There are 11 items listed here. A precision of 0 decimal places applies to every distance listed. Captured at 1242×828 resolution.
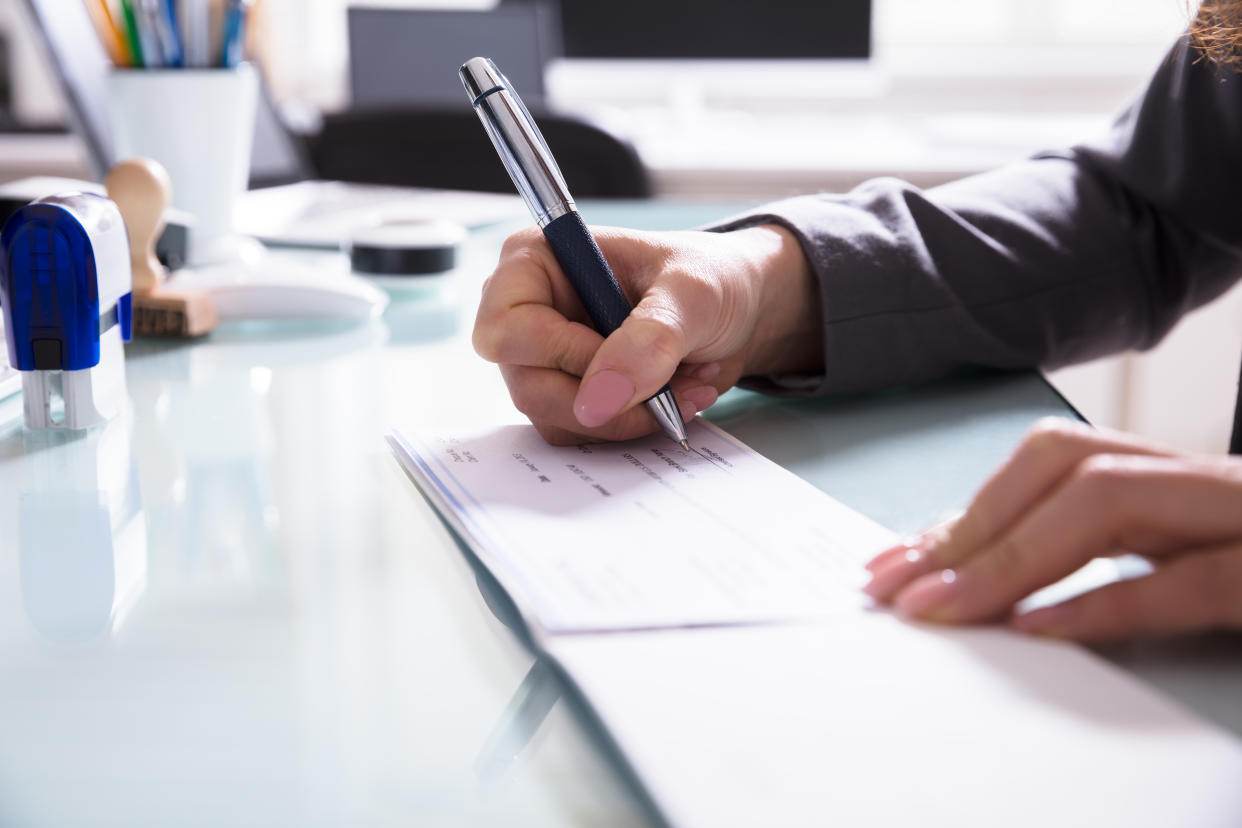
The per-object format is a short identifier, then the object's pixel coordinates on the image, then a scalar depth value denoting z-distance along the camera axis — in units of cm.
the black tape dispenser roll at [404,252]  79
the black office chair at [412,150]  165
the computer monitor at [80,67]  90
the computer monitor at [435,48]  179
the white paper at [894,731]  23
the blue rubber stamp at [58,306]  48
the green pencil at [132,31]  79
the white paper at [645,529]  32
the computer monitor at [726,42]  185
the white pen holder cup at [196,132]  82
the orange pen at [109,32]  81
